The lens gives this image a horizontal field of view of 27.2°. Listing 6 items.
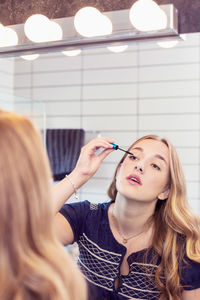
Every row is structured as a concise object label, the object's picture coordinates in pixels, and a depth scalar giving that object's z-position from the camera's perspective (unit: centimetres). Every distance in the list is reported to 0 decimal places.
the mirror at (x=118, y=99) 203
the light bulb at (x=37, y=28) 162
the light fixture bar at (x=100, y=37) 143
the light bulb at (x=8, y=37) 167
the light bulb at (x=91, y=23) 151
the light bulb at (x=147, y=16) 142
